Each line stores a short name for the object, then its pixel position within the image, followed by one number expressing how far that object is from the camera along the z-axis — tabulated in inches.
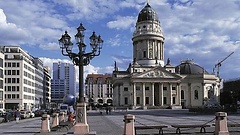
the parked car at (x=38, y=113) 2113.4
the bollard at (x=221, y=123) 653.7
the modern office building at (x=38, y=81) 4312.0
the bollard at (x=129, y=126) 637.5
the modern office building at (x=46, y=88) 5215.8
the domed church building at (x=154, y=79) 3912.2
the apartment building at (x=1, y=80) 2857.4
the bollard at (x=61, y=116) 1176.7
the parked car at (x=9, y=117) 1427.2
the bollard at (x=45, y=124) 832.8
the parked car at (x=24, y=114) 1779.7
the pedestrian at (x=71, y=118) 1037.8
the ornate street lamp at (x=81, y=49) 710.2
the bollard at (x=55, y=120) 971.6
